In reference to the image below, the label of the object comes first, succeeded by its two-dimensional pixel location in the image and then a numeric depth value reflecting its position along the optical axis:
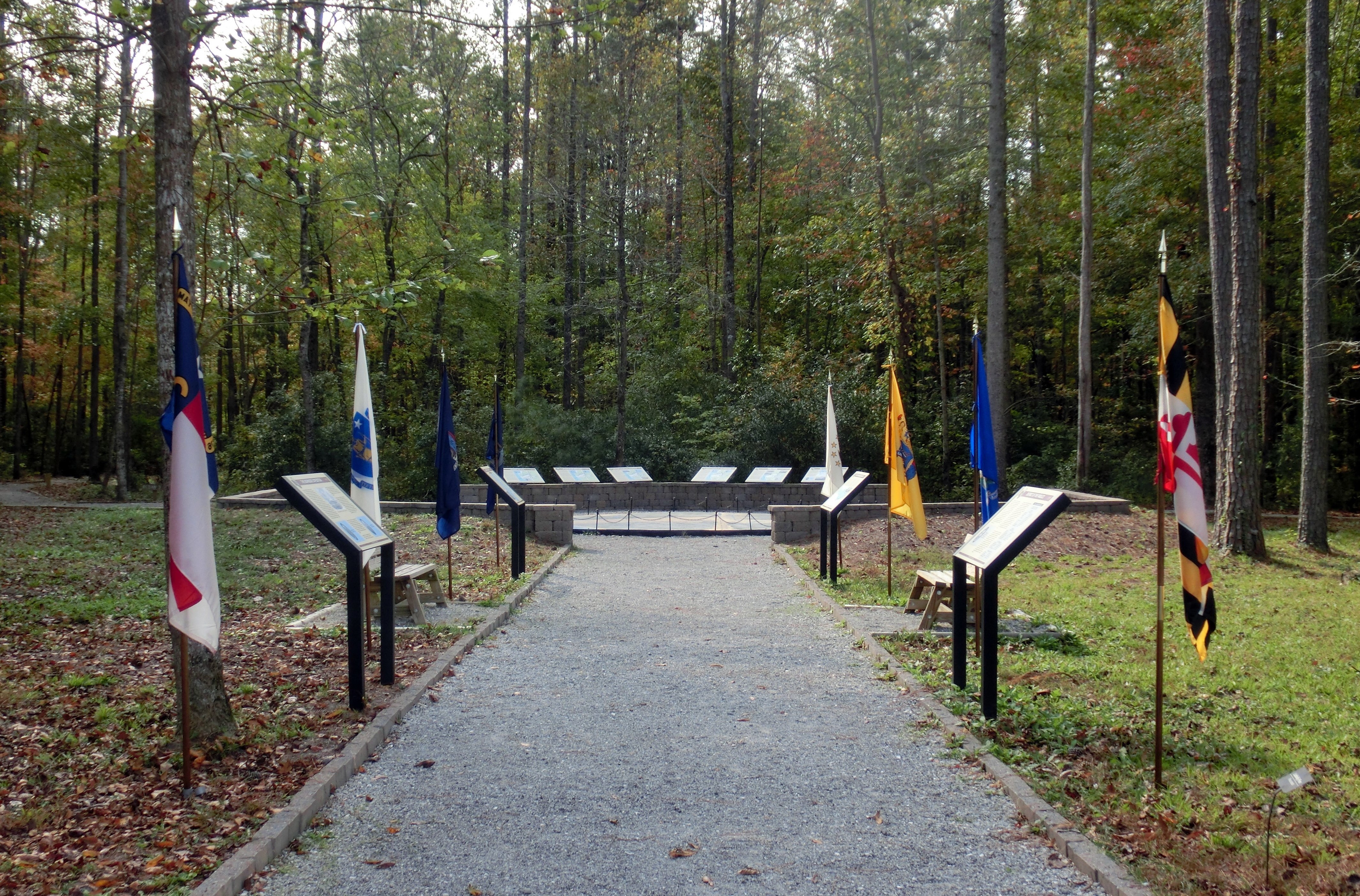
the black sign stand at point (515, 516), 10.77
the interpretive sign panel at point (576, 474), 18.20
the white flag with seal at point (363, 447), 7.66
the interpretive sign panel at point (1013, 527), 5.00
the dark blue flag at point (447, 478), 8.76
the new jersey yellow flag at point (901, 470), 8.91
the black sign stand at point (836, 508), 10.03
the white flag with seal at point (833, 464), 11.08
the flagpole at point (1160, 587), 4.12
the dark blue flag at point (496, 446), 12.04
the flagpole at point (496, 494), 11.44
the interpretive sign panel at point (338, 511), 5.39
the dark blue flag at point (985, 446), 7.19
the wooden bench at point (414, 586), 8.07
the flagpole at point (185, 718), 4.16
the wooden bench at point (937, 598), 7.70
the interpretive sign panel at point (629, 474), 18.77
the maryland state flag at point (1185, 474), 4.14
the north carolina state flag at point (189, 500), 4.14
